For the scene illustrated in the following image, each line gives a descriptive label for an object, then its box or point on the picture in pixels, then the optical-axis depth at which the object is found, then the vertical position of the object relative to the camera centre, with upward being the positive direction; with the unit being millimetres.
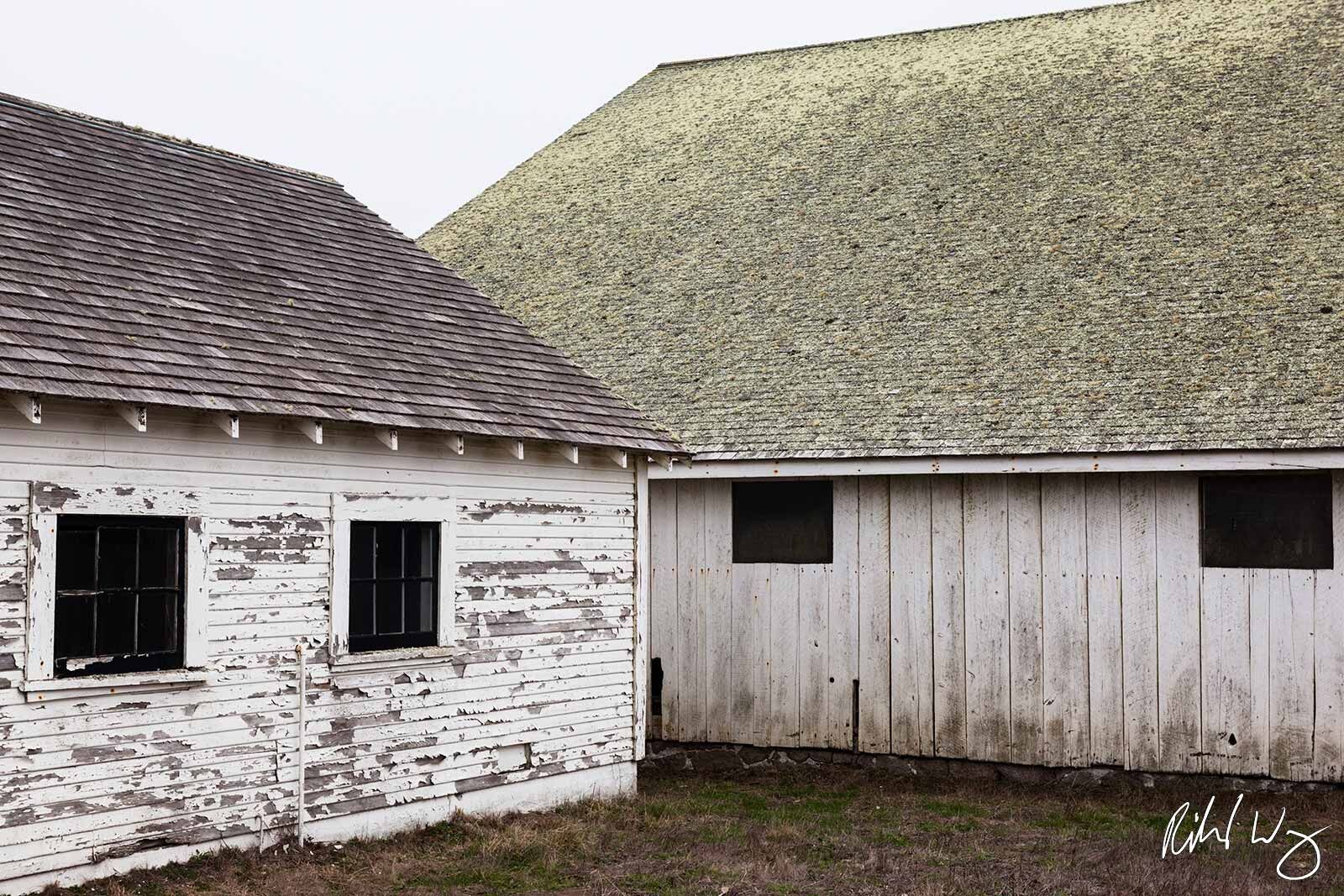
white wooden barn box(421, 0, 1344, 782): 11594 +1155
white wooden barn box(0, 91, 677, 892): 7941 +122
